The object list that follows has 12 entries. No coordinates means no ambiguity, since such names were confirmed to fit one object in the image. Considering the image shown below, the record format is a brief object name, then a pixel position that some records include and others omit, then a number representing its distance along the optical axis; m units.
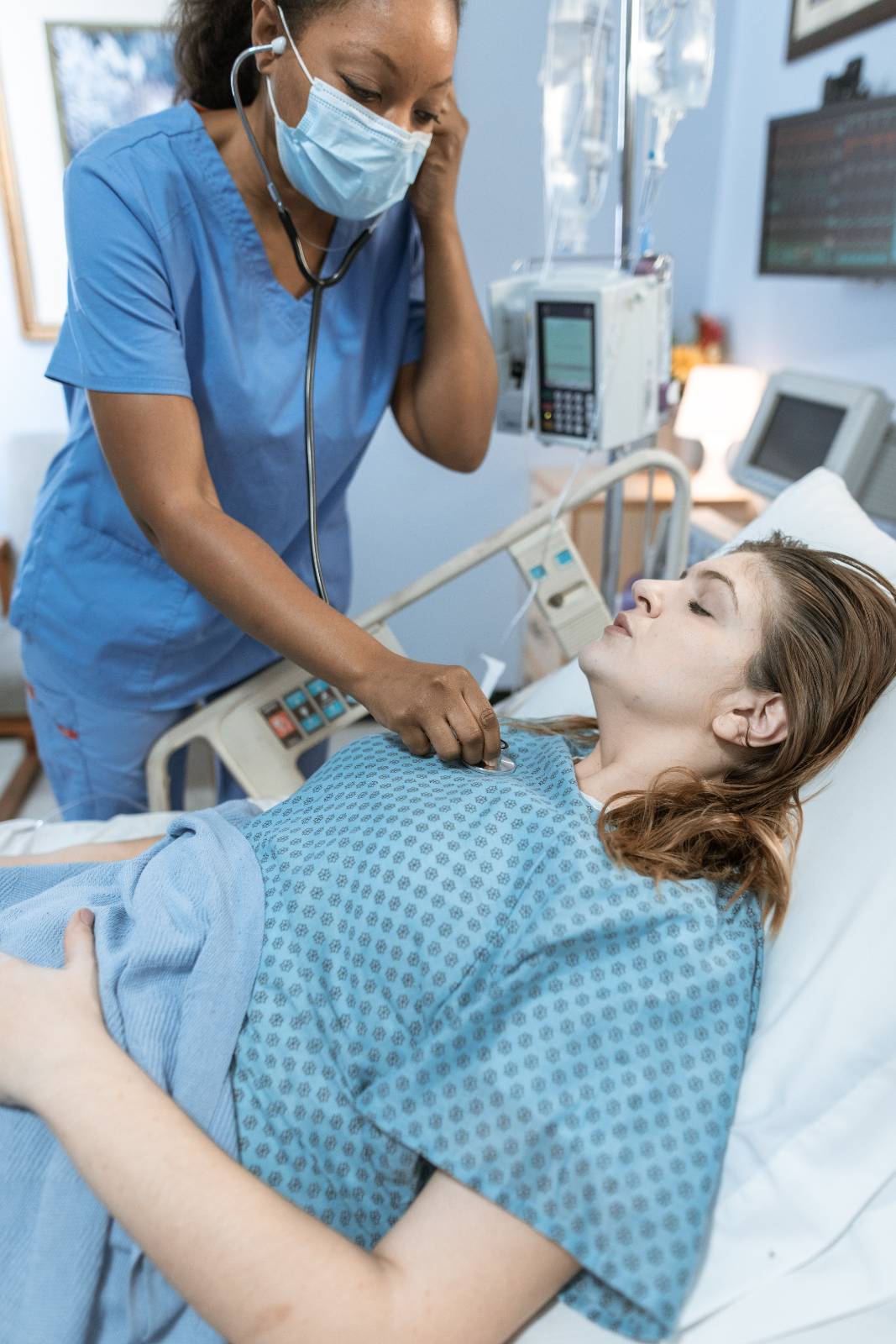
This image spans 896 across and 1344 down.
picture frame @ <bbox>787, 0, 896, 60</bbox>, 2.18
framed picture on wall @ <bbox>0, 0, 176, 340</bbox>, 2.68
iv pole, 1.48
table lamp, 2.53
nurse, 1.11
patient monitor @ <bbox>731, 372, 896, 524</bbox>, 2.00
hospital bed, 0.82
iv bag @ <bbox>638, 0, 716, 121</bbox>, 1.55
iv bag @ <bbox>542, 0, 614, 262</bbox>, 1.74
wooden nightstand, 2.51
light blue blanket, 0.79
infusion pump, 1.54
